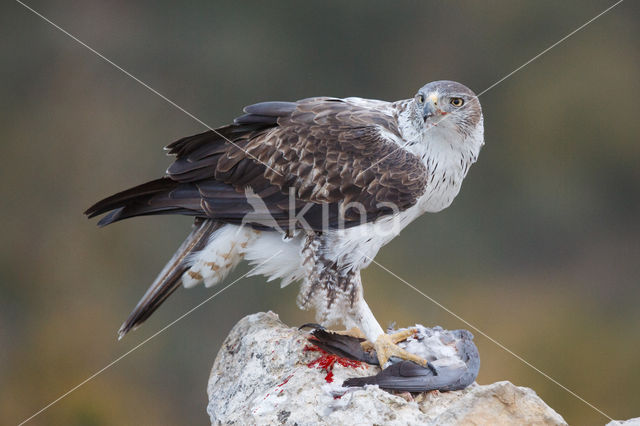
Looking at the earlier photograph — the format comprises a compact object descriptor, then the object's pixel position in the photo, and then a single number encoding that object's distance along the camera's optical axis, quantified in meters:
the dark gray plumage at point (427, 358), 5.20
